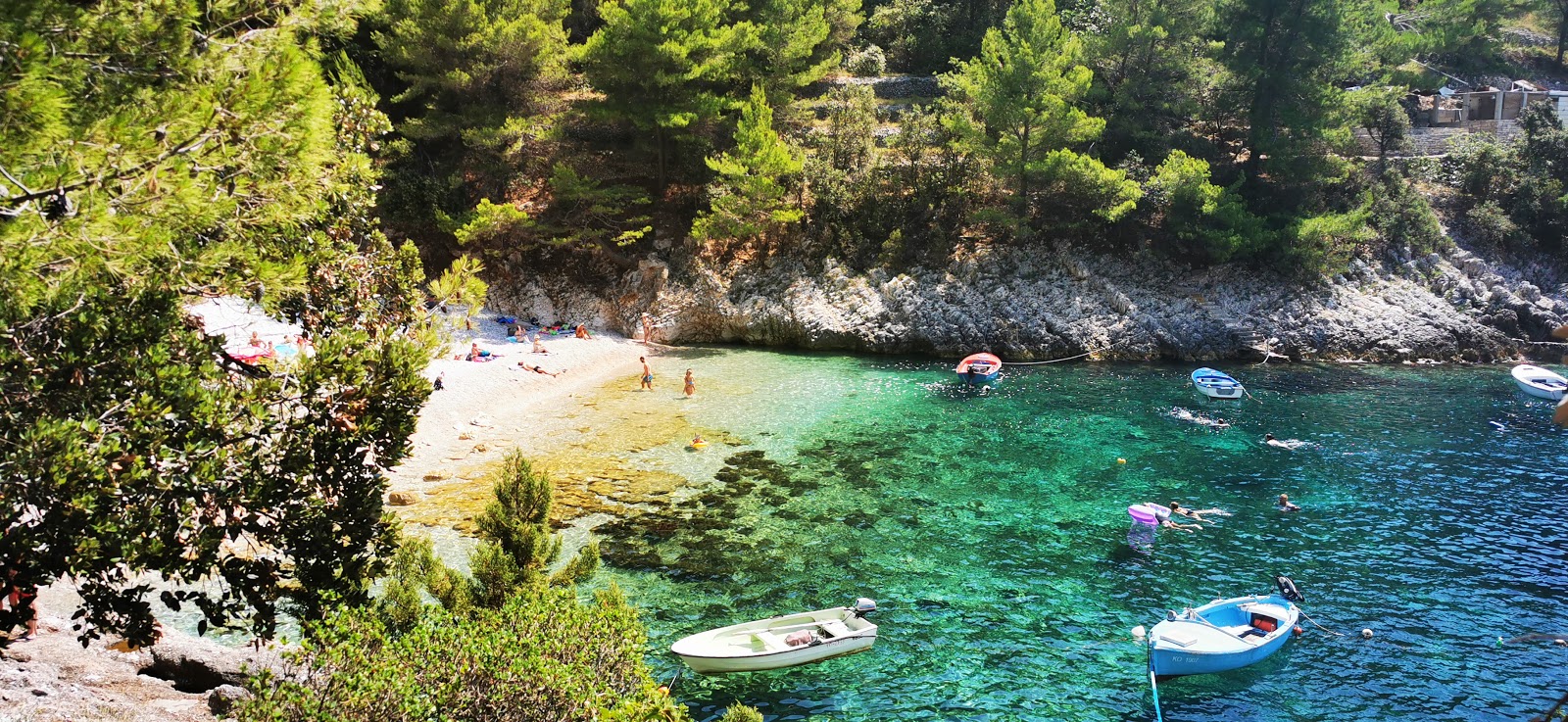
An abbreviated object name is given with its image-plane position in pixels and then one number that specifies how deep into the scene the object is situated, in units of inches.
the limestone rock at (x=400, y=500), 809.5
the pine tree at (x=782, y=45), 1635.1
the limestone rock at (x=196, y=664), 475.2
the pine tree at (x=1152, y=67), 1617.9
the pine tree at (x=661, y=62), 1471.5
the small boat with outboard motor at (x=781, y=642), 553.3
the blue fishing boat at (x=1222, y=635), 565.9
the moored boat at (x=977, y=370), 1274.6
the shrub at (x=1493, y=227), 1567.4
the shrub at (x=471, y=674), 332.8
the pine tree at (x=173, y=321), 274.7
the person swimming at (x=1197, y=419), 1100.5
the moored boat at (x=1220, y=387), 1198.9
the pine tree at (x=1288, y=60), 1470.2
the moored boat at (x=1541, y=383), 1159.0
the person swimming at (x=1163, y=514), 775.1
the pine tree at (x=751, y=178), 1471.5
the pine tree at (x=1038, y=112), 1456.7
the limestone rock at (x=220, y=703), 353.5
